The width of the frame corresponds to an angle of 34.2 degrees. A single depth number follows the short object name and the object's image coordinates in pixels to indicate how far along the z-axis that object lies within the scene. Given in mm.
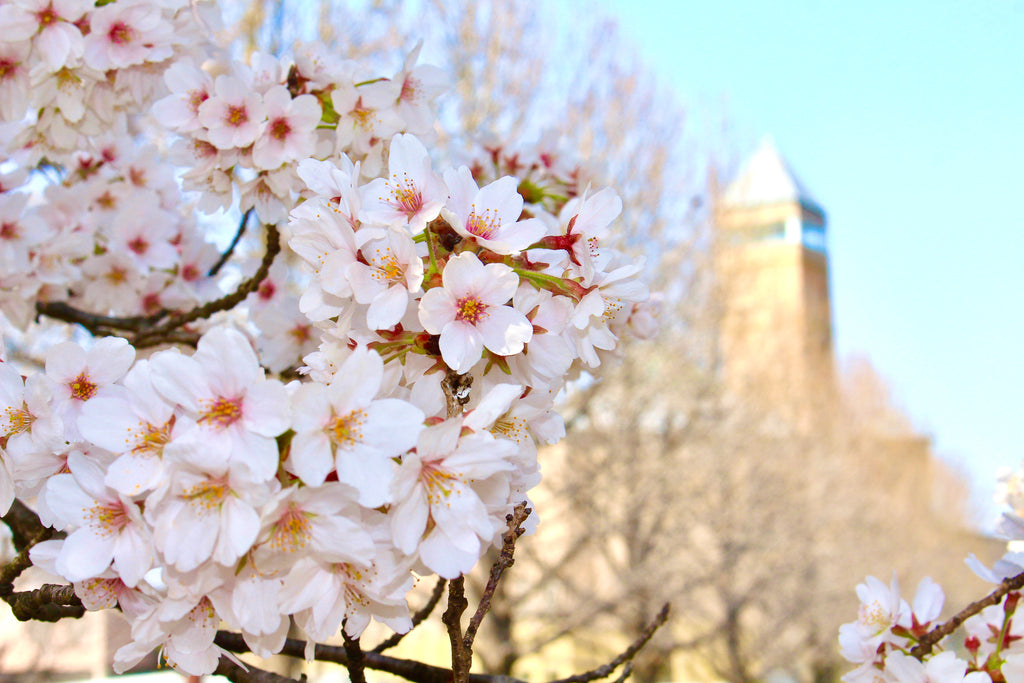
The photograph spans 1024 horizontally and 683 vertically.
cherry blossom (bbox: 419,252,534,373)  508
